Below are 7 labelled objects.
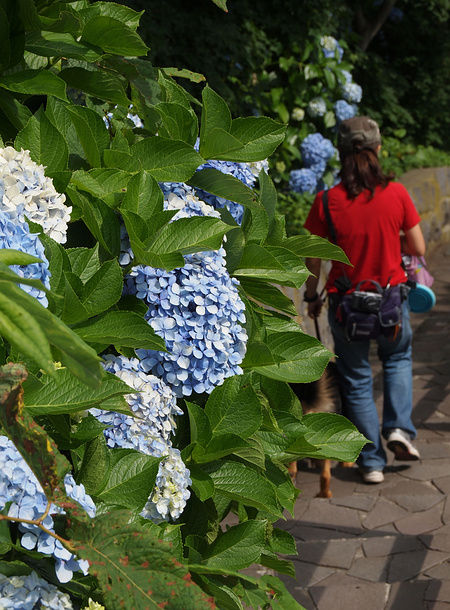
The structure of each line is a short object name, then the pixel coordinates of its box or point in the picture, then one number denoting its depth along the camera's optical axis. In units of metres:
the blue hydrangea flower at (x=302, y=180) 7.21
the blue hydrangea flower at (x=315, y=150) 7.39
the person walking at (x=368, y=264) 4.20
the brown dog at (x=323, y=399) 4.21
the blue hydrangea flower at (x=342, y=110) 7.97
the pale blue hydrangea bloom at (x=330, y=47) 8.01
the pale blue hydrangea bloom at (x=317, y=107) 7.76
